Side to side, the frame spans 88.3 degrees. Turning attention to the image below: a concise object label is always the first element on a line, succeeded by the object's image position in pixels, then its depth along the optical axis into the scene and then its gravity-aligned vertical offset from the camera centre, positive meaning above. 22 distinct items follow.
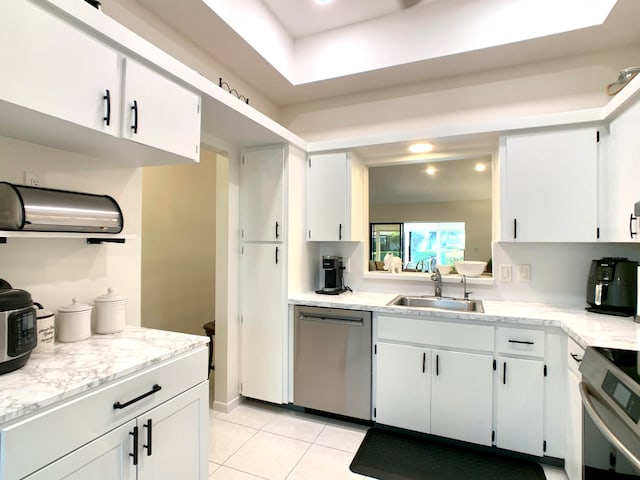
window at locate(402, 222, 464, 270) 2.89 -0.01
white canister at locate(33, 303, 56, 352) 1.31 -0.36
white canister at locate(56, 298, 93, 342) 1.44 -0.36
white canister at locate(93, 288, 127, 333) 1.60 -0.35
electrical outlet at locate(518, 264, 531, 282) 2.52 -0.23
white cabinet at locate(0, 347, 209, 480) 0.92 -0.65
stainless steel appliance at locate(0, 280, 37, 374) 1.05 -0.29
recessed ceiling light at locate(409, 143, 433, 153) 2.70 +0.80
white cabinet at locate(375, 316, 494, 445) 2.10 -0.92
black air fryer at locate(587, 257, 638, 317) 2.00 -0.27
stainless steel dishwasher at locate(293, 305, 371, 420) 2.39 -0.90
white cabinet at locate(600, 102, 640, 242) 1.81 +0.38
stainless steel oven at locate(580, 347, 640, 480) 0.97 -0.56
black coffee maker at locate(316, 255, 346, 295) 2.91 -0.28
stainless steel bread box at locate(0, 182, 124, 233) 1.23 +0.12
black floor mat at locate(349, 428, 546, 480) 1.92 -1.36
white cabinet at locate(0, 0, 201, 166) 1.04 +0.55
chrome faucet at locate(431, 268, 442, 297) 2.72 -0.33
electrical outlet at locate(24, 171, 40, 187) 1.40 +0.26
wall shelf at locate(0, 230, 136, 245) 1.22 +0.02
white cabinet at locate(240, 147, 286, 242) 2.65 +0.38
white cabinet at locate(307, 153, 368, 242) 2.81 +0.38
